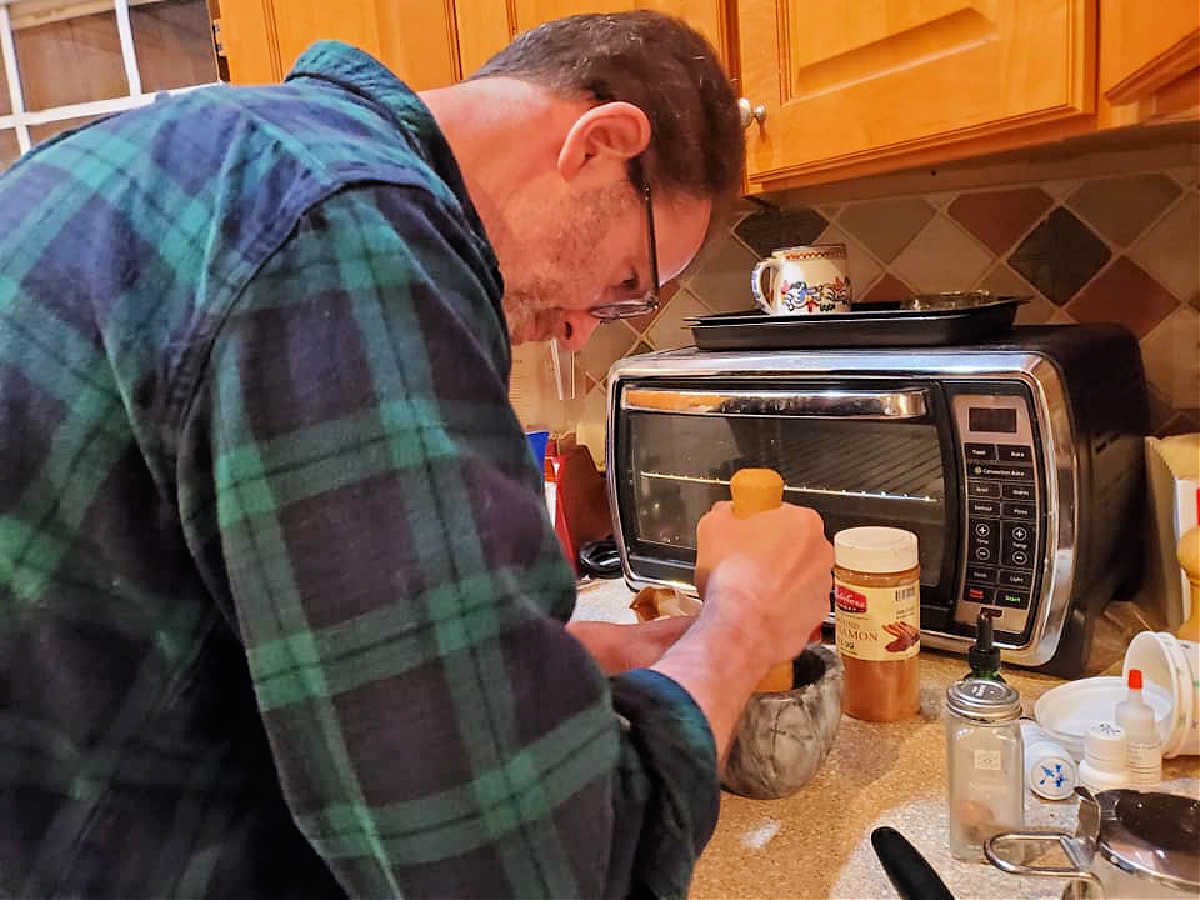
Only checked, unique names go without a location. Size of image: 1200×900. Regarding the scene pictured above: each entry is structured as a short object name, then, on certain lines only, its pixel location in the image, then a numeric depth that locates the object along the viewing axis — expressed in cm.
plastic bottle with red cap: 70
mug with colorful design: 109
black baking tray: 93
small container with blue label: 73
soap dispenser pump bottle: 71
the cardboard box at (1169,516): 88
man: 35
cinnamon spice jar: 84
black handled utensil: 58
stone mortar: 72
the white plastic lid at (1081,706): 77
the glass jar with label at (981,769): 65
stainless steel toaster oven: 84
